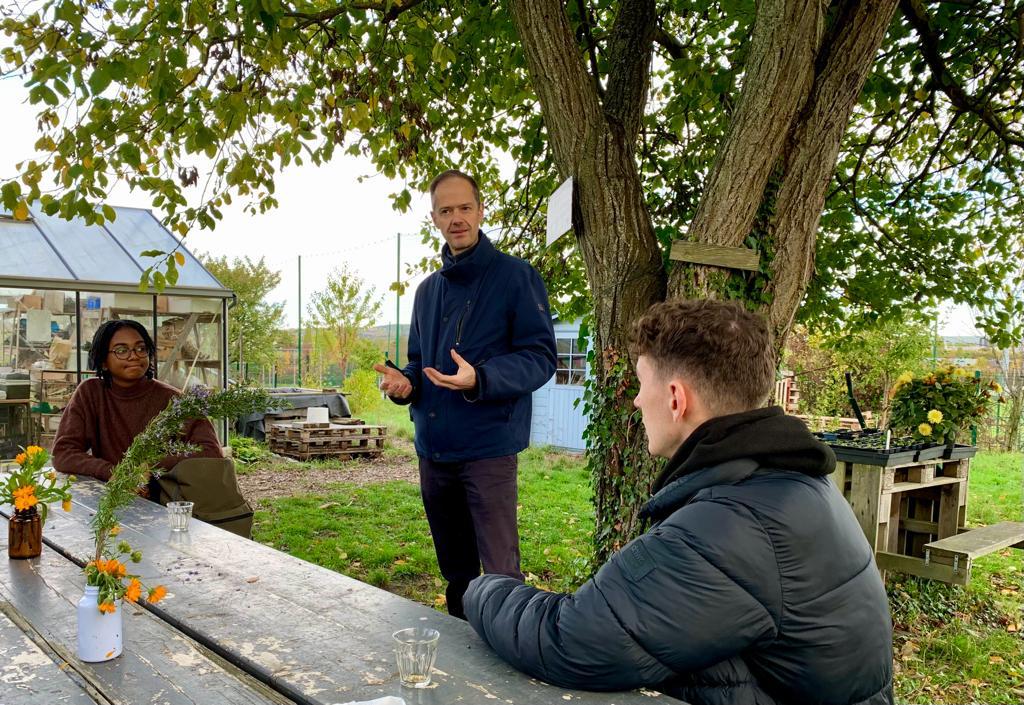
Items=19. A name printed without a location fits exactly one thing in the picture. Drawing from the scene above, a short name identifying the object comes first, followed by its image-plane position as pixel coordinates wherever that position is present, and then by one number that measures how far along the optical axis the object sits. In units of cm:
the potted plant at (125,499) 145
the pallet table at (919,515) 436
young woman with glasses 339
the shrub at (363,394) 1367
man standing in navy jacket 266
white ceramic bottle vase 145
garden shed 1171
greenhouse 826
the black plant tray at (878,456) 450
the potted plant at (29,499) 199
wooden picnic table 132
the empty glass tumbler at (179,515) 245
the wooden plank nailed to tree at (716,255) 303
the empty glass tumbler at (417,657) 132
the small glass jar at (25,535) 212
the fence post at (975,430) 509
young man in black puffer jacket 117
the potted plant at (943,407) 495
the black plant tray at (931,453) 480
